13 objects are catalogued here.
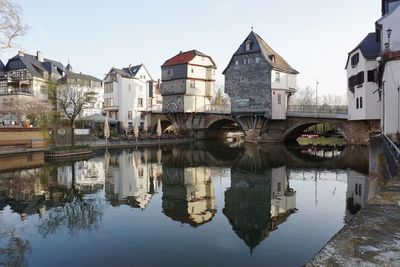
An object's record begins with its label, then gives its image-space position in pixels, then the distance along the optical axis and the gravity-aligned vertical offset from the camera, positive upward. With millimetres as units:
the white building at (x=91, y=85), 60631 +8891
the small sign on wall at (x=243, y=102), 51000 +4180
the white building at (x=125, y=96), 65688 +6834
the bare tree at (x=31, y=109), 41312 +2696
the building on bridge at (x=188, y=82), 59506 +8799
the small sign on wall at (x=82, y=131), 48706 -334
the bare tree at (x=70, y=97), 44944 +4689
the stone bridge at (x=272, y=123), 43594 +884
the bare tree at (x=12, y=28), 22281 +7151
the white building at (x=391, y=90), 19281 +2340
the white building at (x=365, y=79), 33969 +5289
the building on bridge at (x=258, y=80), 48781 +7492
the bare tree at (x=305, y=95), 122562 +13390
